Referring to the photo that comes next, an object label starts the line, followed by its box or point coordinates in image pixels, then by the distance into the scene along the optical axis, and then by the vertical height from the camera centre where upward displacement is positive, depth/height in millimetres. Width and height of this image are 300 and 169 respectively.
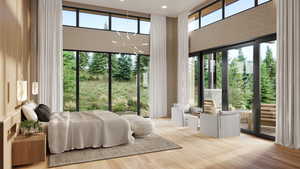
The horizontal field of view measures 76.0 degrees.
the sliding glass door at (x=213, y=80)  5629 +118
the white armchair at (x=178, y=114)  5793 -941
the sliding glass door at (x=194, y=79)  6621 +176
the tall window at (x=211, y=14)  5665 +2185
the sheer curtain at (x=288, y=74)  3590 +197
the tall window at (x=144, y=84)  7113 +4
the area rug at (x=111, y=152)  3107 -1223
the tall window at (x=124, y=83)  6746 +40
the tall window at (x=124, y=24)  6699 +2159
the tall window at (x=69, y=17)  6043 +2144
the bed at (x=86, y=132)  3408 -892
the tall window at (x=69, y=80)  6129 +135
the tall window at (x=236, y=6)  4728 +2029
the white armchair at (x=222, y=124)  4418 -947
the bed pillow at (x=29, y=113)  3512 -530
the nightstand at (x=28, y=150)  2826 -986
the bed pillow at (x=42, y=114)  3775 -593
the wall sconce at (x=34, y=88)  4641 -91
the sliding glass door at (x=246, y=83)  4328 +28
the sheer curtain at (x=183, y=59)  6785 +883
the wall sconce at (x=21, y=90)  3484 -116
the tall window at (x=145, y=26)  7090 +2172
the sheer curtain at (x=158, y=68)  7094 +605
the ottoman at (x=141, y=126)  4244 -941
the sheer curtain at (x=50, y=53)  5531 +901
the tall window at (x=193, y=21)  6621 +2208
